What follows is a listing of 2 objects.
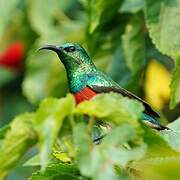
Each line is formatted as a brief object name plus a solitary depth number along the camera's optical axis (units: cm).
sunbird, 556
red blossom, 1058
